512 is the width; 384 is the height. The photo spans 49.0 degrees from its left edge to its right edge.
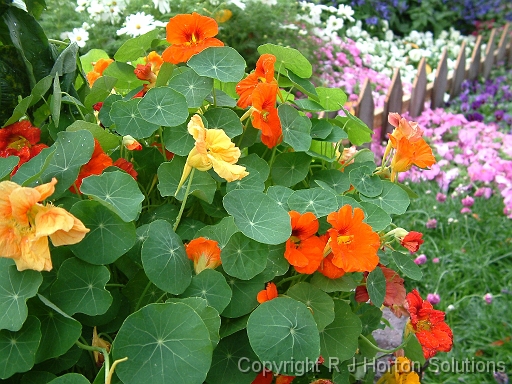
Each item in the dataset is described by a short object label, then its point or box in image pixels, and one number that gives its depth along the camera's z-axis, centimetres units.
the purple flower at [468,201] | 245
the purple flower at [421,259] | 210
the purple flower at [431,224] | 237
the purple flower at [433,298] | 190
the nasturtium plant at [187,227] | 66
